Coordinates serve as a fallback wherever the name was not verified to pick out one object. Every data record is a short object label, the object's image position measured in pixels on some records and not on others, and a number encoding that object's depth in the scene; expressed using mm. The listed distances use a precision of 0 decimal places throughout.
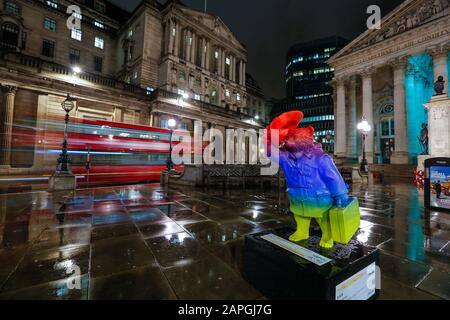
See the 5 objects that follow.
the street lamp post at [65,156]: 9352
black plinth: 1604
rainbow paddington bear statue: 2123
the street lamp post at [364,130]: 13773
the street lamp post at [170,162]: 12098
